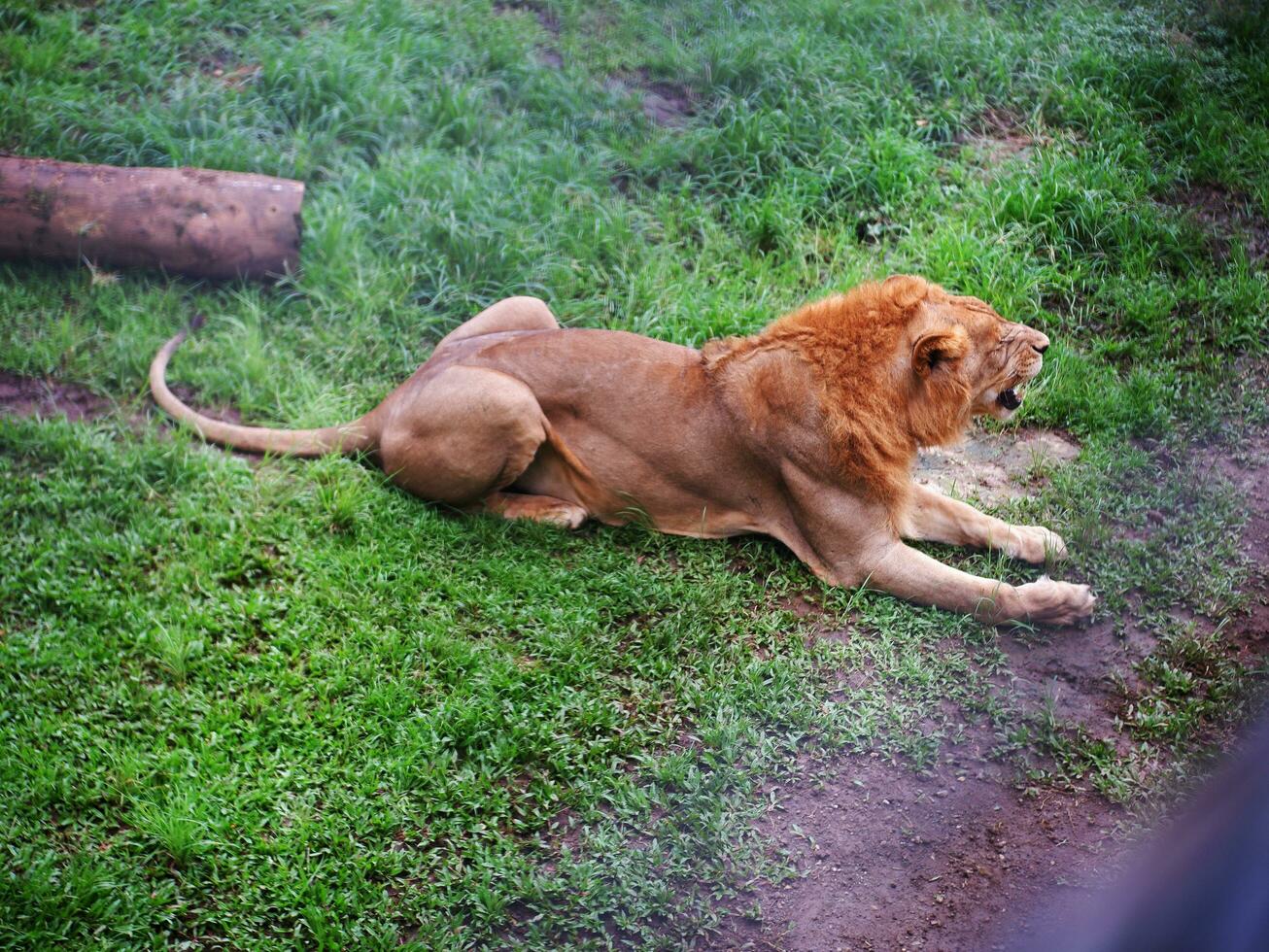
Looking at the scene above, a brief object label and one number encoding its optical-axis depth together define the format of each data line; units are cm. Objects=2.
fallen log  612
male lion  438
